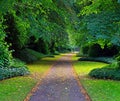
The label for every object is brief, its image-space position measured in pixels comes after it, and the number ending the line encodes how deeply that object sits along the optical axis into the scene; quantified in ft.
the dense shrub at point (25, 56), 109.53
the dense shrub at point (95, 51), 134.72
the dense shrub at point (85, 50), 174.06
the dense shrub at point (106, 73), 59.06
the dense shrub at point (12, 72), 58.48
